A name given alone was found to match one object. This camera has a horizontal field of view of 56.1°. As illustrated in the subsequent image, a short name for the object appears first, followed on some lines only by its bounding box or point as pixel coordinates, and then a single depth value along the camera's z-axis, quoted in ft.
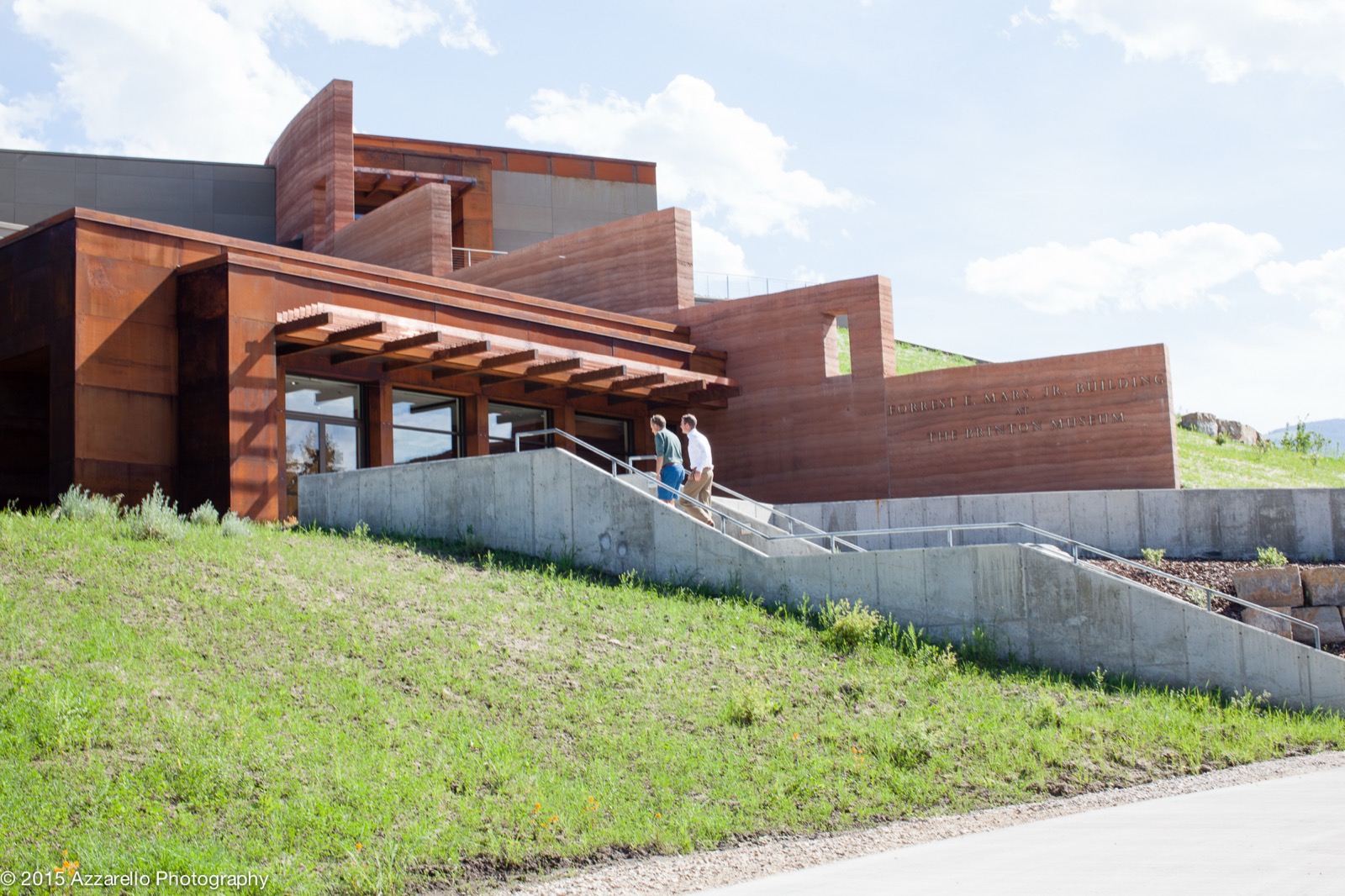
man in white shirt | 52.60
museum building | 59.26
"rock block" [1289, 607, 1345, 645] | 48.44
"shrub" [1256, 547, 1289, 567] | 54.85
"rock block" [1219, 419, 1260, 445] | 126.82
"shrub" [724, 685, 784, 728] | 35.14
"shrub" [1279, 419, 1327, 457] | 125.29
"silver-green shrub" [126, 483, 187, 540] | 44.93
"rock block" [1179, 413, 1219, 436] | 127.44
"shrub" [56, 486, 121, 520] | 47.78
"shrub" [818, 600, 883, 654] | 42.96
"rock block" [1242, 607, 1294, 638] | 47.34
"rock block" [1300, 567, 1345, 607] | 48.80
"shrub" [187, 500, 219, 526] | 52.26
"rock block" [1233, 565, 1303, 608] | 49.52
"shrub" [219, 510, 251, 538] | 49.03
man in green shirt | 52.29
